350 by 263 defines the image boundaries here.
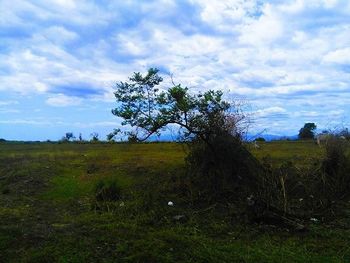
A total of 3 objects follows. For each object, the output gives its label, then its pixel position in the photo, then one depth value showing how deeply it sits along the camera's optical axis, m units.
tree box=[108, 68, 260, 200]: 10.94
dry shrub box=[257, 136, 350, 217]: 9.41
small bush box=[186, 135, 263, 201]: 10.36
